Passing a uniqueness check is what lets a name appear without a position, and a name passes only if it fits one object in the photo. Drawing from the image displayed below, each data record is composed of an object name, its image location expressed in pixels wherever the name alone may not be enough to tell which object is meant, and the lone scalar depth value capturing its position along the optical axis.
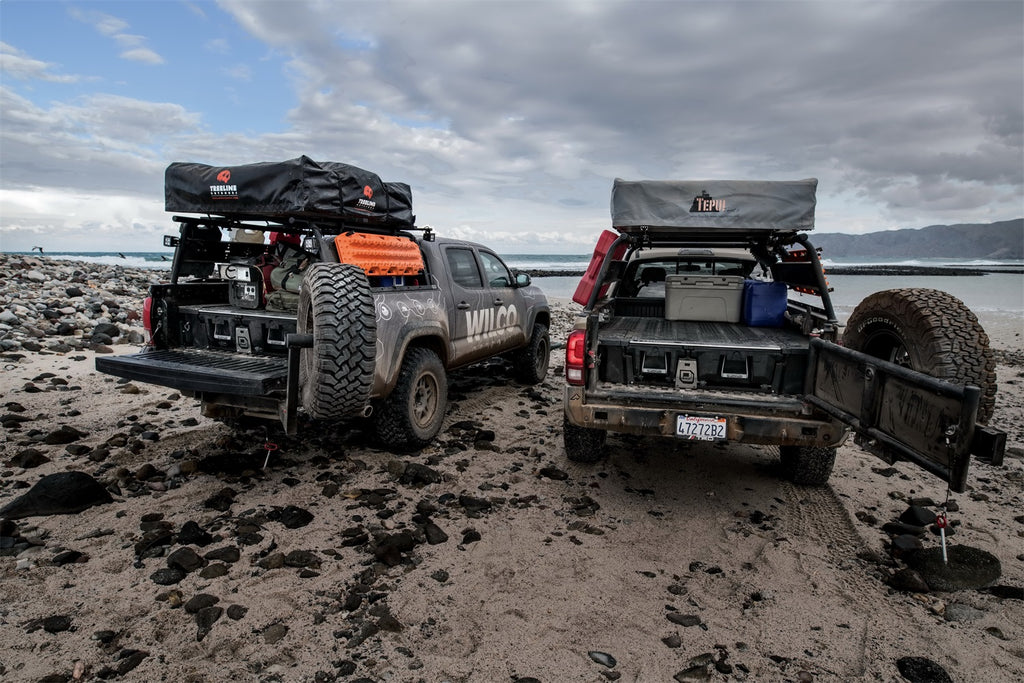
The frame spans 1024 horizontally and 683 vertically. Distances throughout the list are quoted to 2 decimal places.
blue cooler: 5.44
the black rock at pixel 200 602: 2.82
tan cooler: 5.69
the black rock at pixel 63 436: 5.01
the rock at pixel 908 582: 3.14
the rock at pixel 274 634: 2.63
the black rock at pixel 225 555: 3.26
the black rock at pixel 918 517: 3.91
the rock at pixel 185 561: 3.15
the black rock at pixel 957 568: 3.20
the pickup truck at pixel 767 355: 2.77
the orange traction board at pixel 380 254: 4.59
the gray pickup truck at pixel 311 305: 3.89
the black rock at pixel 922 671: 2.47
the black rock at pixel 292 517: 3.71
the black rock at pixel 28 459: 4.50
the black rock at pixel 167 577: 3.04
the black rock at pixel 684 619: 2.85
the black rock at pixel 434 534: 3.57
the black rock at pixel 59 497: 3.67
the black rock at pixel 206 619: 2.66
